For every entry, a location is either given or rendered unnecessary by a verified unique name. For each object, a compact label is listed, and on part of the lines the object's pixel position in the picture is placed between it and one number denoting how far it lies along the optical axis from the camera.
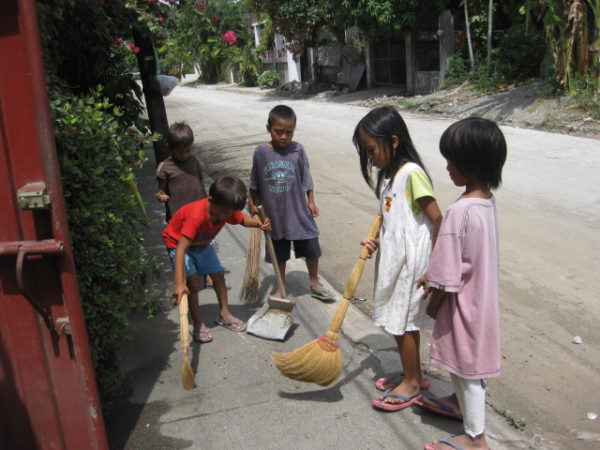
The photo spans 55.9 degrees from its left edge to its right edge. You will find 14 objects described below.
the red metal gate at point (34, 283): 1.91
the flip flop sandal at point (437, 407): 2.72
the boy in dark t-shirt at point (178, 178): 4.15
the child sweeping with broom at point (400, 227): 2.64
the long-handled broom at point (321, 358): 2.82
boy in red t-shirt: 3.19
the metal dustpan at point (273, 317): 3.64
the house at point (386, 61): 18.01
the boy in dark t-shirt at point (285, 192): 3.94
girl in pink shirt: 2.25
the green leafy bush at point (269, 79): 30.56
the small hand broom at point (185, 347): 2.86
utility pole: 7.11
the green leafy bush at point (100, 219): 2.45
